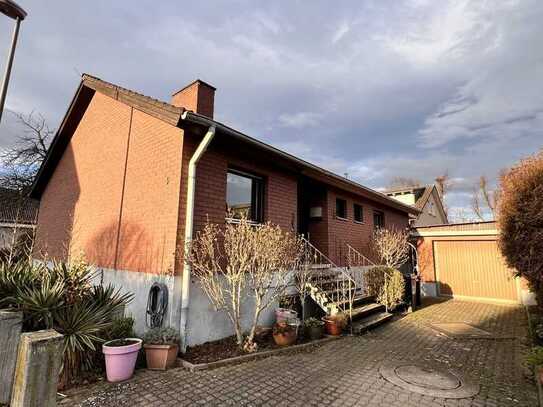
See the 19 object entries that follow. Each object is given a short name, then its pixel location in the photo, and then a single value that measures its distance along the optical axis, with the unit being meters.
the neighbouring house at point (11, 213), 17.94
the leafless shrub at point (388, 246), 11.77
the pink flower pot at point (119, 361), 4.48
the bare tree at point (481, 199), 28.22
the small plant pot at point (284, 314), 6.88
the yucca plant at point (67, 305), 4.50
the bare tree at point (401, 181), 34.28
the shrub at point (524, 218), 5.26
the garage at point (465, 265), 12.36
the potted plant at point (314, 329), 6.64
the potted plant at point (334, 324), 6.92
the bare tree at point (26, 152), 18.14
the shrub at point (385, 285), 9.08
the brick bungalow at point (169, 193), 5.94
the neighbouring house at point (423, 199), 21.37
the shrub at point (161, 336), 5.13
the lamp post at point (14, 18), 5.18
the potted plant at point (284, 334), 6.05
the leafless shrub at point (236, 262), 5.80
